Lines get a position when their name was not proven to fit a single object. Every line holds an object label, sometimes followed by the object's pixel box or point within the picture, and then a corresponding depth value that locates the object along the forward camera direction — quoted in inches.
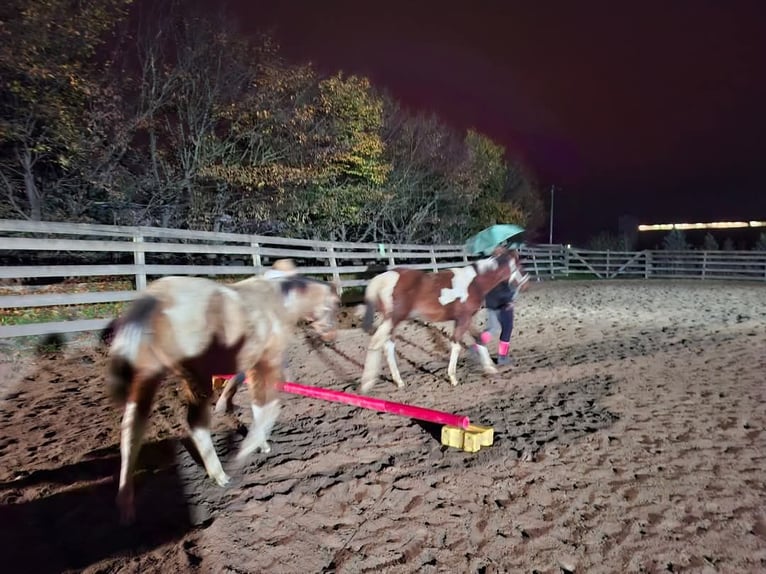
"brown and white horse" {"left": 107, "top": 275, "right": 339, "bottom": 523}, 106.3
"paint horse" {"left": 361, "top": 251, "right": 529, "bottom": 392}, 216.5
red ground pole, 146.2
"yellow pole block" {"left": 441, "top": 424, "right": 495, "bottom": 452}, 143.1
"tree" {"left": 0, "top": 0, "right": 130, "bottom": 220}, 267.7
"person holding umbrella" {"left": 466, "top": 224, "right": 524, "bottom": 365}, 249.1
